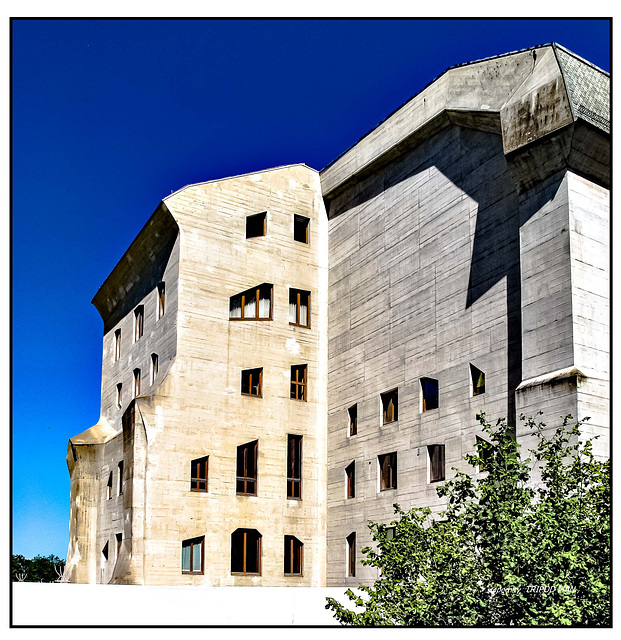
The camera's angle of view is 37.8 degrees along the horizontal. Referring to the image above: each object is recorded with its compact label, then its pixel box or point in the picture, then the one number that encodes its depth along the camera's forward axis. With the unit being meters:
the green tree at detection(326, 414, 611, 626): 15.69
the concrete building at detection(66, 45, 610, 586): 26.92
